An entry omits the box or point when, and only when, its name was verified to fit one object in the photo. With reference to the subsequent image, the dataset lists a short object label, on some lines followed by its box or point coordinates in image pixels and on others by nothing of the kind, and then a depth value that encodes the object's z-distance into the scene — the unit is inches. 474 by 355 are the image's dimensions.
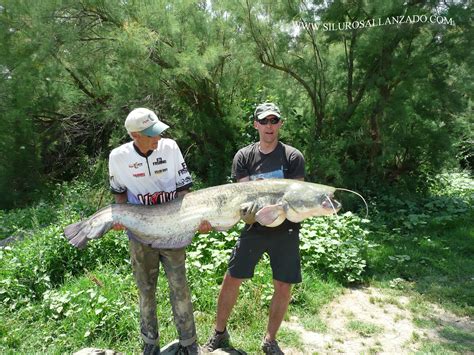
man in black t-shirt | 130.6
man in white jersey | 119.7
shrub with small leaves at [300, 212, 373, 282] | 206.7
